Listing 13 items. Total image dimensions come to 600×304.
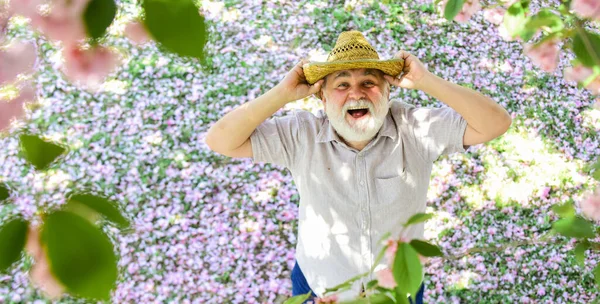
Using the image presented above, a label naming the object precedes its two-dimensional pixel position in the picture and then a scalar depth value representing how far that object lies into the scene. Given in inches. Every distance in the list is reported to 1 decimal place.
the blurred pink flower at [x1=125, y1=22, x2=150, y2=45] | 17.1
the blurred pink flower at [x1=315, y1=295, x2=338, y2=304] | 31.9
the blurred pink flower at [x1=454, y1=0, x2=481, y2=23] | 64.8
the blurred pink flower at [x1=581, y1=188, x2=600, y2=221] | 46.7
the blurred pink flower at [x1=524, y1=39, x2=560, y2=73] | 44.1
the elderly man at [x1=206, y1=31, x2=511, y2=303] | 63.2
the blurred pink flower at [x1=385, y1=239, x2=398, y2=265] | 24.3
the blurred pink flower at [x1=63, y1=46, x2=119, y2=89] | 19.6
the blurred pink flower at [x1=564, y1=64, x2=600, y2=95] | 44.9
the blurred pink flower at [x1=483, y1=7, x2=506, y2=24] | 77.8
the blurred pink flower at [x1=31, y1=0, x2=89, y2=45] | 16.8
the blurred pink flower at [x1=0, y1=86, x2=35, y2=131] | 20.6
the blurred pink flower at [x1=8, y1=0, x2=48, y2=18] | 17.1
